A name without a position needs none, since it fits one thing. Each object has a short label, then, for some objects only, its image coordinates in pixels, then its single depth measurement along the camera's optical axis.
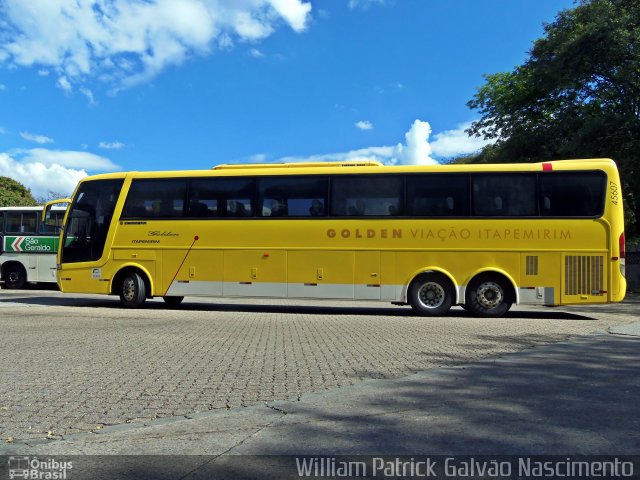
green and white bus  21.98
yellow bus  12.70
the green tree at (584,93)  20.03
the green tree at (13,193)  53.28
